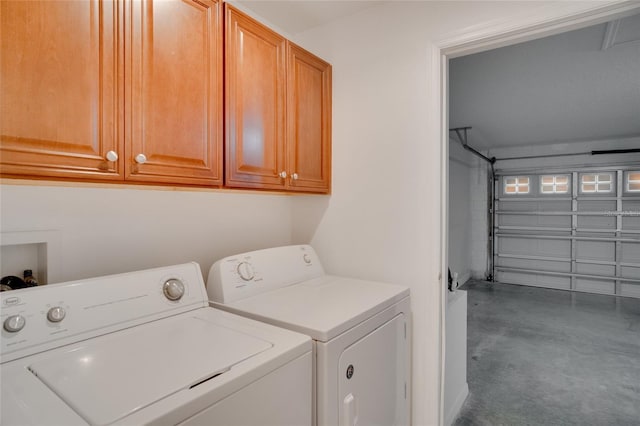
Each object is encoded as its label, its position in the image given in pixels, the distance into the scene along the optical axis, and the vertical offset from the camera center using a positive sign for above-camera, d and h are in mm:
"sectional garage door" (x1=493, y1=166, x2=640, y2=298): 5477 -361
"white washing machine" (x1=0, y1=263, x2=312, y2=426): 732 -421
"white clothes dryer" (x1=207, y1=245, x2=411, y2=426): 1169 -430
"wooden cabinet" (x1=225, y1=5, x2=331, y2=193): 1417 +488
